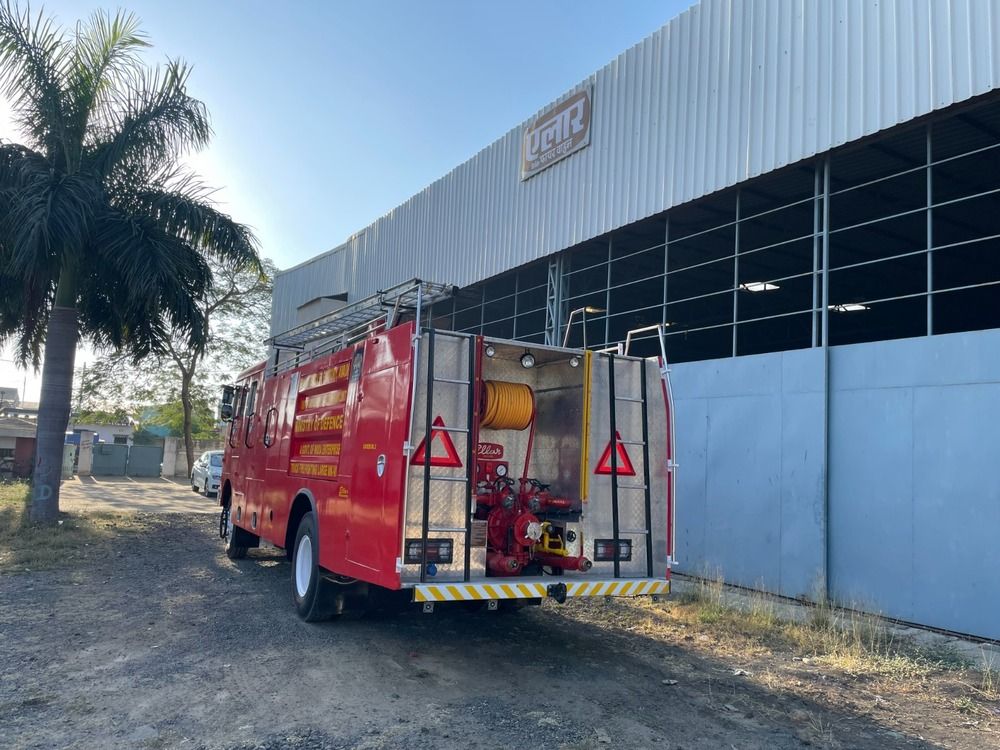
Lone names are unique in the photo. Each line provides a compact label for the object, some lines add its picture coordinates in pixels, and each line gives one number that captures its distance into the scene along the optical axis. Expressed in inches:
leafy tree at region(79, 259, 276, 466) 1280.8
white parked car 1015.6
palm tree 517.7
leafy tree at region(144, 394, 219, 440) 1325.0
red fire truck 234.8
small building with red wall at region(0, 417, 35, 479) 989.2
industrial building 322.3
